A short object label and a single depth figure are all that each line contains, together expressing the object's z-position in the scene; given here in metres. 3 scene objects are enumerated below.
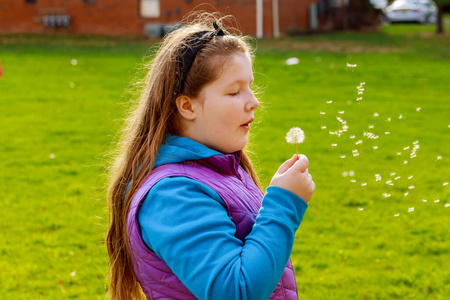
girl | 1.51
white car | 37.91
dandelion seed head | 1.74
